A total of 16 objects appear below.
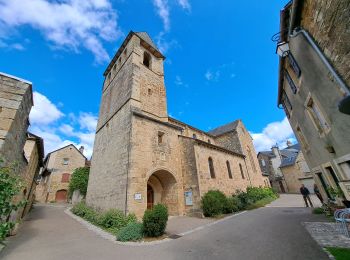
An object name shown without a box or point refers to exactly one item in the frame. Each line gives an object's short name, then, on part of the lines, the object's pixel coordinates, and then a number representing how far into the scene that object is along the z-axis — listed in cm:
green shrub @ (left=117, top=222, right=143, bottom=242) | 663
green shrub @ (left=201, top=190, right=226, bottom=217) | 1041
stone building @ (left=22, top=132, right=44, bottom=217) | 1032
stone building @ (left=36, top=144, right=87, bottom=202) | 2463
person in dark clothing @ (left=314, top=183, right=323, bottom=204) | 1019
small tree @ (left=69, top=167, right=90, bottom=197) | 2001
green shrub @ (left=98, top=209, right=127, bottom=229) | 838
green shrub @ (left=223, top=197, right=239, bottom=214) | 1135
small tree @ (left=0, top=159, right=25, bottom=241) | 376
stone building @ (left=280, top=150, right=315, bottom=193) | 2514
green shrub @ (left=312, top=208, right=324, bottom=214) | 867
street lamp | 693
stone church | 1027
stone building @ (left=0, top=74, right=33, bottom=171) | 509
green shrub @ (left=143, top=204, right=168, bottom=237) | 676
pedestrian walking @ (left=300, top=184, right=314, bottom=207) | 1153
